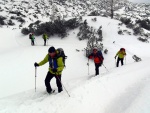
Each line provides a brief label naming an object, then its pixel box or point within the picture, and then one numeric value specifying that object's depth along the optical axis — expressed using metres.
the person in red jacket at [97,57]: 12.63
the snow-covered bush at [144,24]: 32.03
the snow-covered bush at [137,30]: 27.28
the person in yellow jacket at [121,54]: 15.92
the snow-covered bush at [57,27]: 26.75
